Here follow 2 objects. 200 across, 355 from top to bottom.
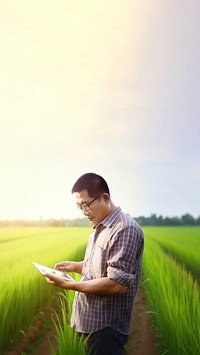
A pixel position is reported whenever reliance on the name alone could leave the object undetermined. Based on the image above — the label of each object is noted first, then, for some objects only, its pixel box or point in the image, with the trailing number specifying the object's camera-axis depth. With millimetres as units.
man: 1622
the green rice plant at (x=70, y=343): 1882
